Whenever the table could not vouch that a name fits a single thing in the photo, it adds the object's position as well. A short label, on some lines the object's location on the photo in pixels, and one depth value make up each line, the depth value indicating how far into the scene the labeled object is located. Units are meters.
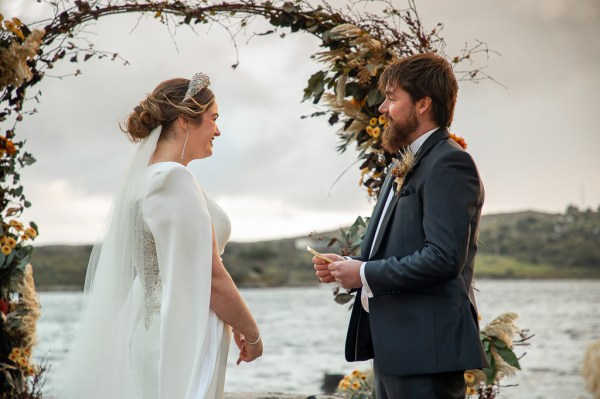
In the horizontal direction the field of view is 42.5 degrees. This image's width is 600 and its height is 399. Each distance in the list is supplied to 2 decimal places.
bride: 3.38
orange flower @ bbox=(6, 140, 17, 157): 5.08
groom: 2.96
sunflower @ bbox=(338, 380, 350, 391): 5.54
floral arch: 5.07
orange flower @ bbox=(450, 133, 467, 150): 4.86
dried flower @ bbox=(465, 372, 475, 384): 5.14
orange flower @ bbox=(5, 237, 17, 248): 5.20
